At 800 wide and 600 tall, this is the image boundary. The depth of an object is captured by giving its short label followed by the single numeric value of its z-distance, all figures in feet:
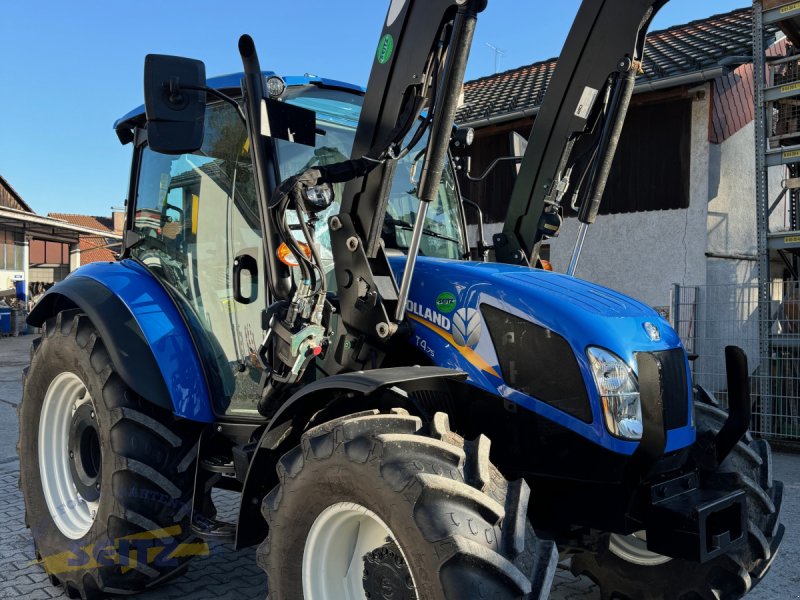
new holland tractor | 7.38
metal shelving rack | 24.81
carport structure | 85.13
